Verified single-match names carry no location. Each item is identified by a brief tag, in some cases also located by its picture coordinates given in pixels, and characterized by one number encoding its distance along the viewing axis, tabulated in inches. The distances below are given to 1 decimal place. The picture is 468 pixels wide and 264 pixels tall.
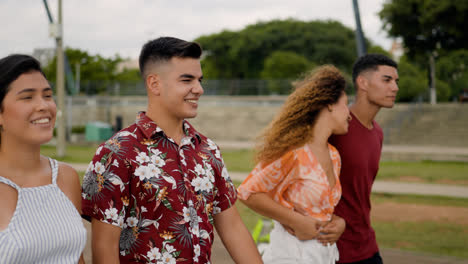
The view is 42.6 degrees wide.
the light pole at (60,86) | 818.2
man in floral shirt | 94.9
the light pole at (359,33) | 502.6
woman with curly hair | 136.9
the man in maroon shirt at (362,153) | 152.0
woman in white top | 83.6
